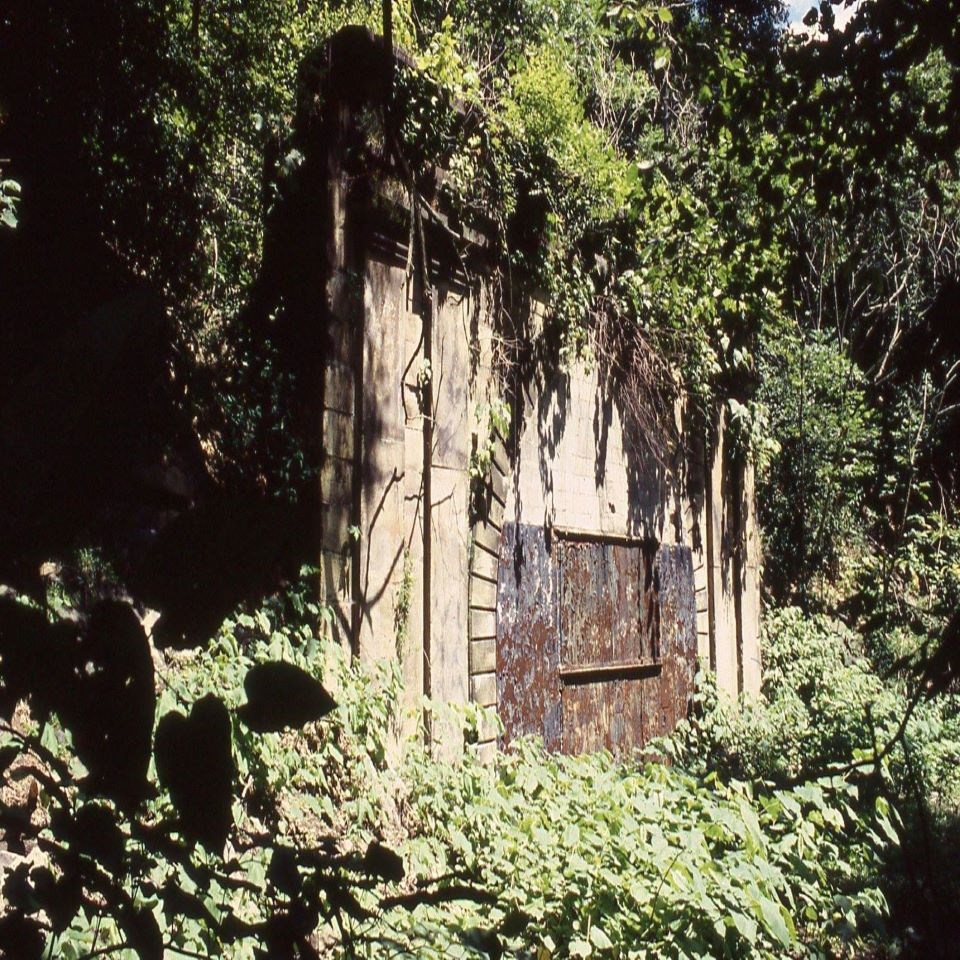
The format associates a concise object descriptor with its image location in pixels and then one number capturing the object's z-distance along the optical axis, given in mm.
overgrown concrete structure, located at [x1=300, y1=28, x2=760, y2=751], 5203
